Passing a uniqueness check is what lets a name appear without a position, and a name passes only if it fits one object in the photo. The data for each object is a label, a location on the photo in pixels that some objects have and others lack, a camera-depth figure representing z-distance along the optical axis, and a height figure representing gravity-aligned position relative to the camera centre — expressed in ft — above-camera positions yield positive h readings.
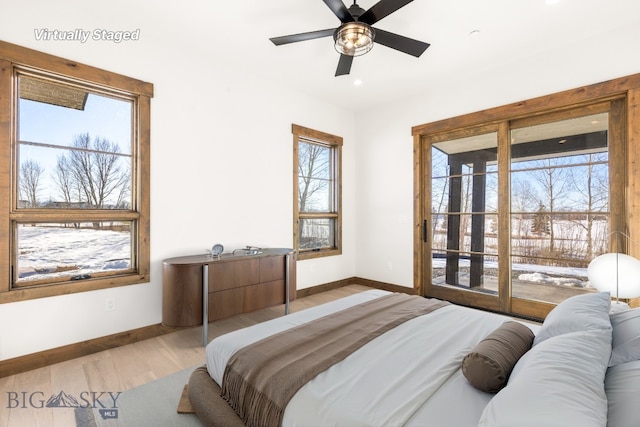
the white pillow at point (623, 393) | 2.48 -1.73
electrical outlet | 8.95 -2.65
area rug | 5.76 -3.98
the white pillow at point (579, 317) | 4.18 -1.51
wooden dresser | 9.09 -2.29
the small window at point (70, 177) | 7.72 +1.16
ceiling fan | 6.89 +4.77
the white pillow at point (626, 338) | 3.62 -1.61
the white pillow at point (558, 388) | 2.39 -1.61
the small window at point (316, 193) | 14.75 +1.21
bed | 2.69 -2.22
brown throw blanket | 4.09 -2.23
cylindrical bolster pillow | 3.78 -1.94
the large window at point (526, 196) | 10.07 +0.74
